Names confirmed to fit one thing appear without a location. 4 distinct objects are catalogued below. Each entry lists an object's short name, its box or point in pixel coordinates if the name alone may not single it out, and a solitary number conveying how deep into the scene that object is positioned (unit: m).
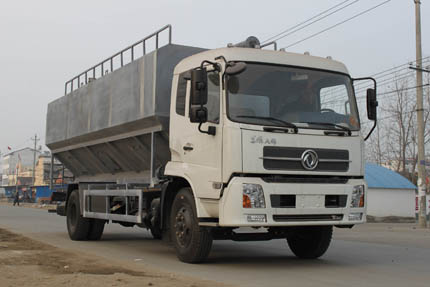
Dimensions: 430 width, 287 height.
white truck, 7.91
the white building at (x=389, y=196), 34.06
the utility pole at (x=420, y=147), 23.72
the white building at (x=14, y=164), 143.88
